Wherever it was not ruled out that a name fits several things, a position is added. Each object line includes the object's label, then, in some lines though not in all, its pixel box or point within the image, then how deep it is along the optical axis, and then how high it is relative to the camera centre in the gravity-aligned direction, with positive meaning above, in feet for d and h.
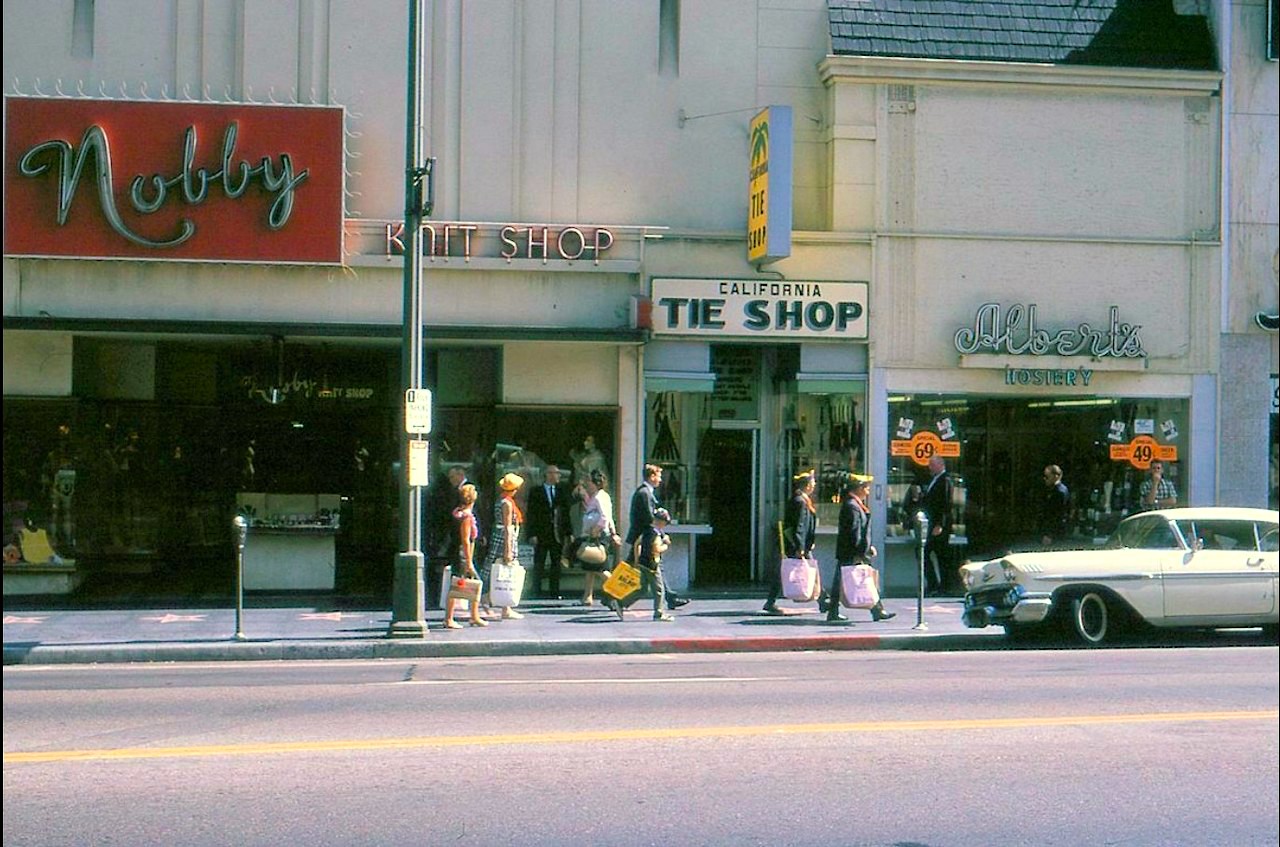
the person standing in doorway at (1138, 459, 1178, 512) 71.31 -2.10
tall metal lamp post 53.78 +3.18
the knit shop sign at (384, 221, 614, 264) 67.41 +9.05
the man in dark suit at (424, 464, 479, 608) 60.75 -3.25
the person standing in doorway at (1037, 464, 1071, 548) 70.44 -2.95
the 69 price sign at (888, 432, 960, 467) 70.79 -0.10
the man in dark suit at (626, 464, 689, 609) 60.08 -2.62
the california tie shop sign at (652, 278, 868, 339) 68.69 +6.30
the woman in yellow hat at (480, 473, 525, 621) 58.13 -3.11
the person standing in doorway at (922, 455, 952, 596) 67.97 -3.39
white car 51.37 -4.81
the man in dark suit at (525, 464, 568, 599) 65.72 -3.56
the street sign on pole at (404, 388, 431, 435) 54.07 +1.08
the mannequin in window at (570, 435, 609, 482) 69.56 -0.81
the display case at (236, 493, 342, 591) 67.82 -5.11
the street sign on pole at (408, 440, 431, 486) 54.70 -0.81
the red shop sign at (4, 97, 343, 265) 64.18 +11.20
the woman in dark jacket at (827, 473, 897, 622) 58.80 -3.72
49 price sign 72.59 -0.24
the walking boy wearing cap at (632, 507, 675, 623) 59.52 -4.56
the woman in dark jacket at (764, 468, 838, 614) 60.13 -3.38
